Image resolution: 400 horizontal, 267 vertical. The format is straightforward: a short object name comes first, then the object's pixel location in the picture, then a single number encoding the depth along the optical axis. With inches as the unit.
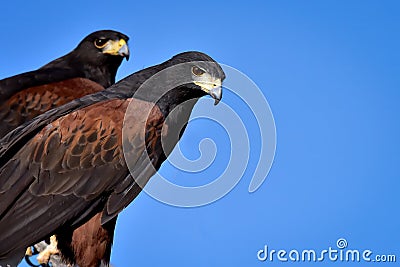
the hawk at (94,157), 613.0
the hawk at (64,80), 855.1
